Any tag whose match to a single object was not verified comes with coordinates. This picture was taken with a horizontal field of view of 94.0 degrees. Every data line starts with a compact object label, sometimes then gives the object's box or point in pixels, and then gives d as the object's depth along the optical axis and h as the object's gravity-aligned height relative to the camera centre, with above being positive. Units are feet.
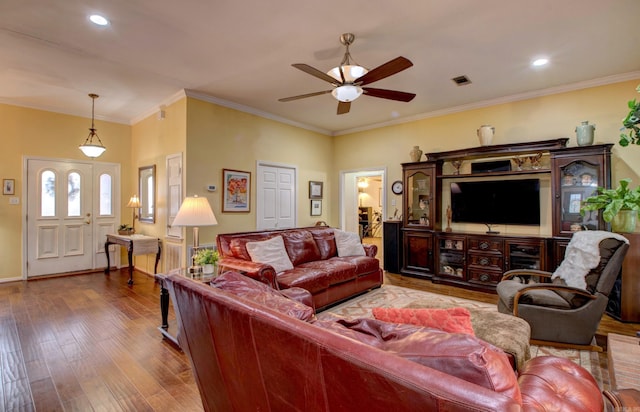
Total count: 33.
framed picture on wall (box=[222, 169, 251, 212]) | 16.29 +0.89
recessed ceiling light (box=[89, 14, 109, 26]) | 8.90 +5.69
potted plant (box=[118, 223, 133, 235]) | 18.20 -1.44
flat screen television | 14.71 +0.23
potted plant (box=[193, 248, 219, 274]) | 9.65 -1.74
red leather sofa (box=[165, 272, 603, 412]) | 2.28 -1.49
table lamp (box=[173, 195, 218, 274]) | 9.87 -0.29
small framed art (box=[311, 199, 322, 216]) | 21.89 -0.05
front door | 17.01 -0.42
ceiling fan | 8.79 +4.05
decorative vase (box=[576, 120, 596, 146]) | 12.64 +3.10
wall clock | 19.57 +1.28
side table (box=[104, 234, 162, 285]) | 15.98 -2.10
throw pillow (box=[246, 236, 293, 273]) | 11.88 -1.93
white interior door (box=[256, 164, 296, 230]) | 18.23 +0.59
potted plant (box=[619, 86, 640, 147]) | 6.88 +2.10
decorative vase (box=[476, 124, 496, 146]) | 15.35 +3.73
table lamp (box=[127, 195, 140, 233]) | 18.69 +0.25
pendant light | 15.72 +3.16
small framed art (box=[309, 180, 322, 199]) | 21.64 +1.21
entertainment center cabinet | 13.03 -0.22
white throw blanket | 8.98 -1.58
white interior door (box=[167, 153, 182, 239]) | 15.27 +0.89
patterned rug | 7.86 -4.22
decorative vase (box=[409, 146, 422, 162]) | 17.92 +3.14
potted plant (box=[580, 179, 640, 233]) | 9.60 +0.00
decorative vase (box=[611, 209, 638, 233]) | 11.04 -0.55
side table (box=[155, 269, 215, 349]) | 9.25 -3.29
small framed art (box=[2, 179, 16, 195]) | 16.10 +1.10
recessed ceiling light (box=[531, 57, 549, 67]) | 11.53 +5.68
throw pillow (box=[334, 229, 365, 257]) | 15.08 -1.94
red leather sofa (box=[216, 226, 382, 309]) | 10.89 -2.53
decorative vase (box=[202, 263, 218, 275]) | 9.75 -2.06
